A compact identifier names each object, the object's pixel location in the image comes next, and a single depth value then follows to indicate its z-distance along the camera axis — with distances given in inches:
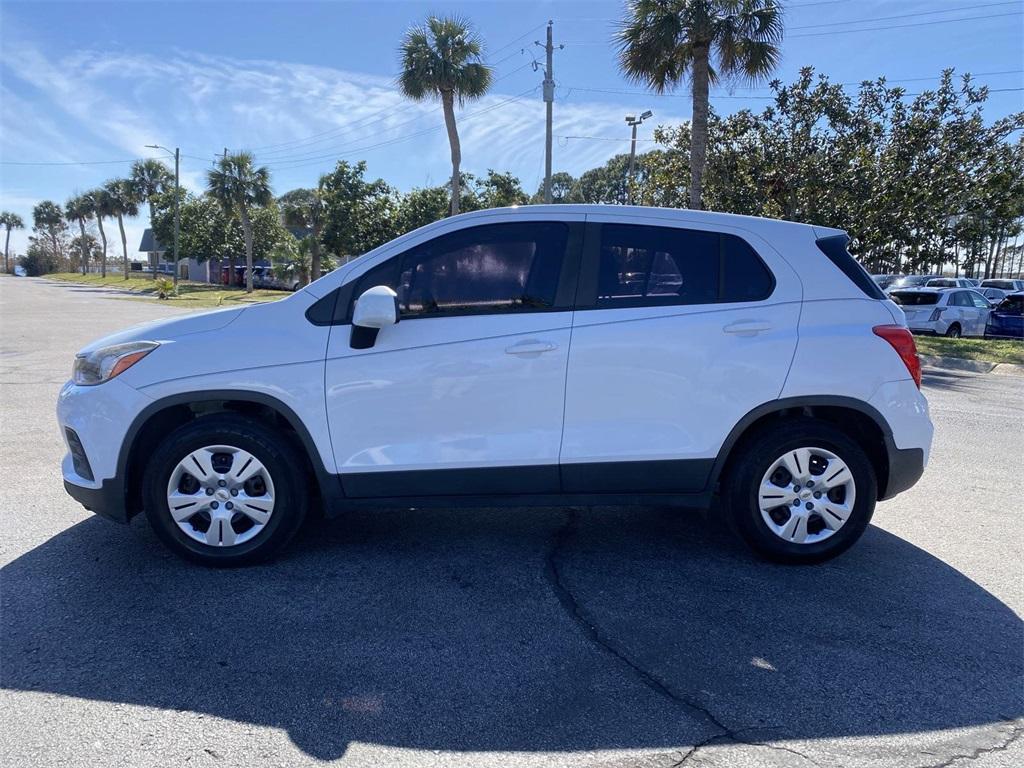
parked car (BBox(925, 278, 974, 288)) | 1114.0
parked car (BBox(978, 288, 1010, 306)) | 1099.3
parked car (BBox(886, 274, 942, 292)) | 1059.9
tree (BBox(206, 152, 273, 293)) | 1867.6
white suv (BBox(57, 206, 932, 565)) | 152.9
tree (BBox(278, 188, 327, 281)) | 1948.8
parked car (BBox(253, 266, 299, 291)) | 2132.1
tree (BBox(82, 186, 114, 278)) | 2998.0
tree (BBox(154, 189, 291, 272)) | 2303.2
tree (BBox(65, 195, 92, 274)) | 3405.5
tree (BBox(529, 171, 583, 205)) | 3116.9
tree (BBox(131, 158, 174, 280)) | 2871.1
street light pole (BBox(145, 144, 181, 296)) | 1856.5
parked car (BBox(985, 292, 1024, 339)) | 758.1
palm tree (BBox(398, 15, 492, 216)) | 1101.7
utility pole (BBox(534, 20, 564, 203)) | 925.2
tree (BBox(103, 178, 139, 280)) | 2898.6
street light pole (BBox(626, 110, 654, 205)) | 1400.3
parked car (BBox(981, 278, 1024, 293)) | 1245.8
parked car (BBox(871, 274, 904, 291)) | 1017.8
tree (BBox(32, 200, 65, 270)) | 4197.8
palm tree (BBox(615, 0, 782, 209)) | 661.9
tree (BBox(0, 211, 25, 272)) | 5093.5
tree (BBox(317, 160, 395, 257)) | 1894.7
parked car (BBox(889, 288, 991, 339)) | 778.8
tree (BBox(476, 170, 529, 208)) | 2007.9
